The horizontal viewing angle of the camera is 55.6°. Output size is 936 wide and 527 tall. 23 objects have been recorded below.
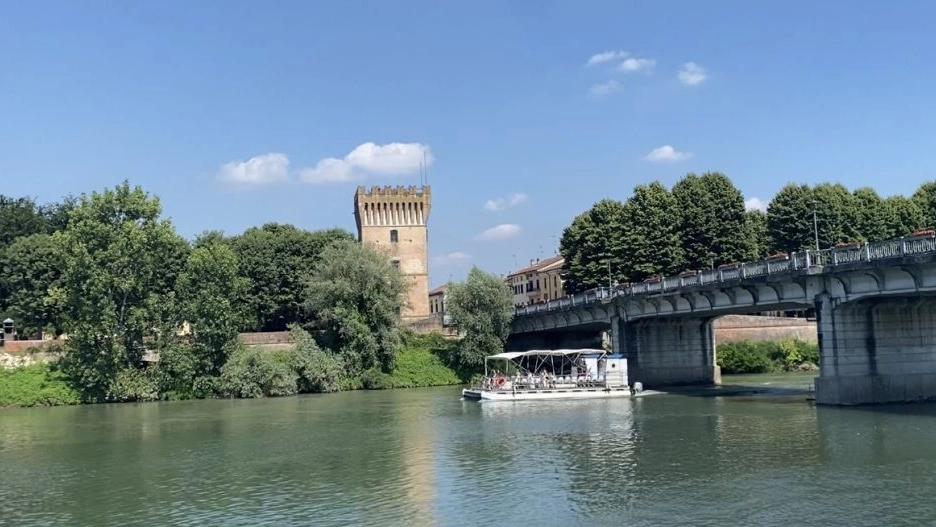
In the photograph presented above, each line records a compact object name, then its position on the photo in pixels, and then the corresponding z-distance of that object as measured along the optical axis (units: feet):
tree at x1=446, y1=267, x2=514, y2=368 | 284.82
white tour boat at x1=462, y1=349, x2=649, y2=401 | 216.13
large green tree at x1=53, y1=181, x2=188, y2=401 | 246.06
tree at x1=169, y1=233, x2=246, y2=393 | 255.70
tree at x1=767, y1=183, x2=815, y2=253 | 302.86
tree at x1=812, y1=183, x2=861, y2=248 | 304.50
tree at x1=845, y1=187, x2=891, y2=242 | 309.42
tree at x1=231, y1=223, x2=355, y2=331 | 331.57
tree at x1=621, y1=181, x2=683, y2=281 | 300.20
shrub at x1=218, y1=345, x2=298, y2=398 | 253.03
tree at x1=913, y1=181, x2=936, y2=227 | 318.45
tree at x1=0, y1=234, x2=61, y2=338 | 296.71
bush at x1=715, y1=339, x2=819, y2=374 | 306.76
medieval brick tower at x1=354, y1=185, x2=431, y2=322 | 417.69
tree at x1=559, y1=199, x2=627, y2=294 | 307.76
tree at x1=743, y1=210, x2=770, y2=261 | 303.27
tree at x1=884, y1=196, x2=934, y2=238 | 312.09
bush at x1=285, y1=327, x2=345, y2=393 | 263.08
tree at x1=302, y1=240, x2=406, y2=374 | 269.44
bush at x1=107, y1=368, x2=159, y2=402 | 248.52
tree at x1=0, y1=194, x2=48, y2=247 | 352.81
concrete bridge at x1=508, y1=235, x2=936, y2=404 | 156.15
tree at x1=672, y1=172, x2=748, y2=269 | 301.84
